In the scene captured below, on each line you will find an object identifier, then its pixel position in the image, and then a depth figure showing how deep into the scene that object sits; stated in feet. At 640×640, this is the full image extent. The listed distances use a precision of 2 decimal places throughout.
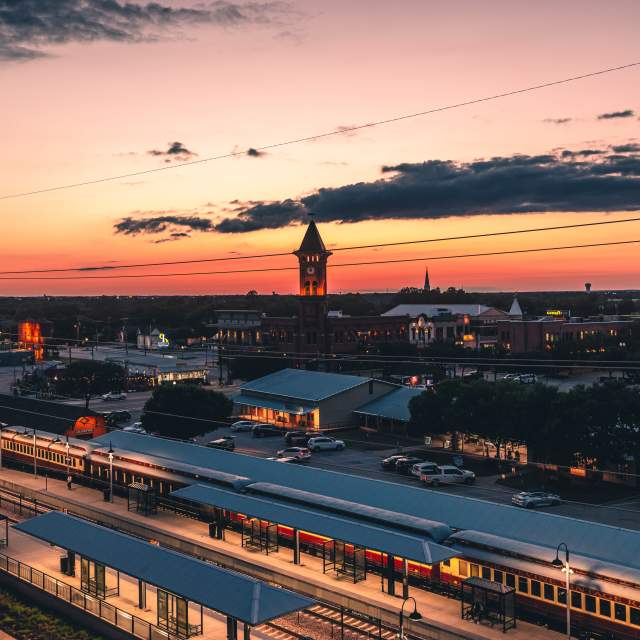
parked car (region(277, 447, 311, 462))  192.54
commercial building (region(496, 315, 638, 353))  468.34
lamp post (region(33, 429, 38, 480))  178.70
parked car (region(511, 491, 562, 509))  146.61
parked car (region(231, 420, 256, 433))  240.32
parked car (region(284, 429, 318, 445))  215.10
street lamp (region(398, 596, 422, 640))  74.65
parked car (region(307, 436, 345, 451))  206.80
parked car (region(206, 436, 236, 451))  205.30
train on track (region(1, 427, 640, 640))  82.17
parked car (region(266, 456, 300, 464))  190.53
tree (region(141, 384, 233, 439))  208.74
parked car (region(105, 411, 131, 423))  260.62
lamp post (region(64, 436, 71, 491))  166.93
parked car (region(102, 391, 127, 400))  317.63
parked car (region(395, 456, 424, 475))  179.32
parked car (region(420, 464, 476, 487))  166.20
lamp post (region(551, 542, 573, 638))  80.02
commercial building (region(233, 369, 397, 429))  239.30
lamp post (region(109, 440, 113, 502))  147.53
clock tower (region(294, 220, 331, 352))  374.22
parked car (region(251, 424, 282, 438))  233.55
